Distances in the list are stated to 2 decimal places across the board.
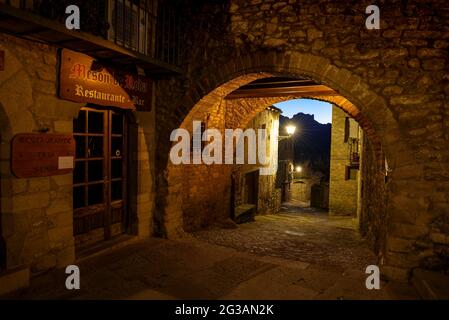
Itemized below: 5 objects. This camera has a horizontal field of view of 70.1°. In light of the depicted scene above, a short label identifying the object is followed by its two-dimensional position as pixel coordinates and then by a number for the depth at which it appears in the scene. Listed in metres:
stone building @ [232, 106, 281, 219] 12.81
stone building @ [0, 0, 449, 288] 3.75
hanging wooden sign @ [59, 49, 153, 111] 4.14
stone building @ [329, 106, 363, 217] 16.47
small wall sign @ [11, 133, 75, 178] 3.64
